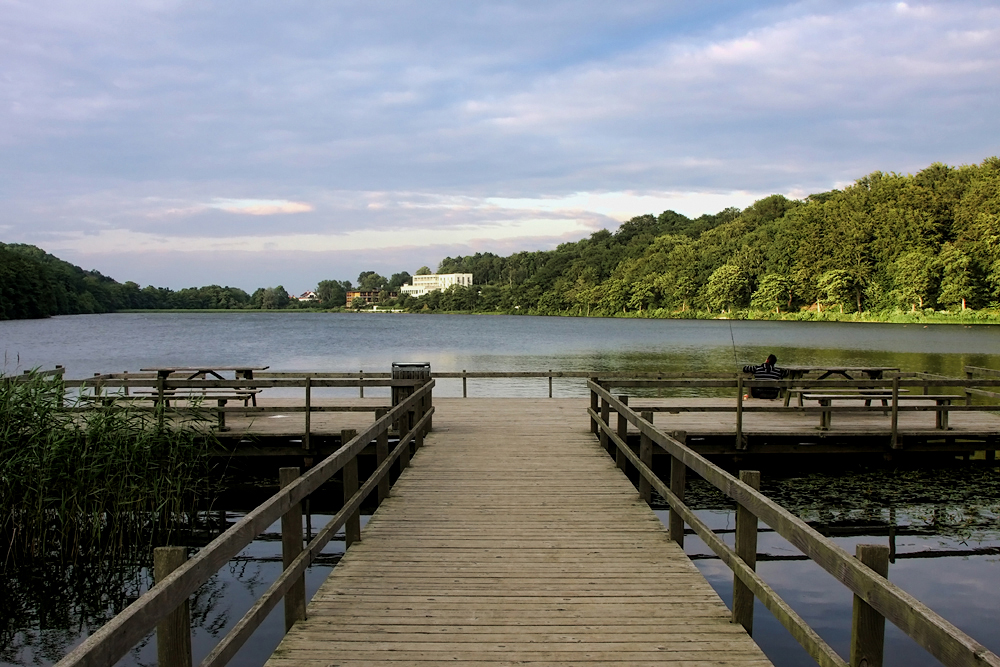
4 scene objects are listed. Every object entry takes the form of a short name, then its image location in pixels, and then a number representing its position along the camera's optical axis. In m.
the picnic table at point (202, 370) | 12.34
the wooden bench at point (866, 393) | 11.94
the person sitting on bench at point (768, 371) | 13.14
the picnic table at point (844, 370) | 13.67
